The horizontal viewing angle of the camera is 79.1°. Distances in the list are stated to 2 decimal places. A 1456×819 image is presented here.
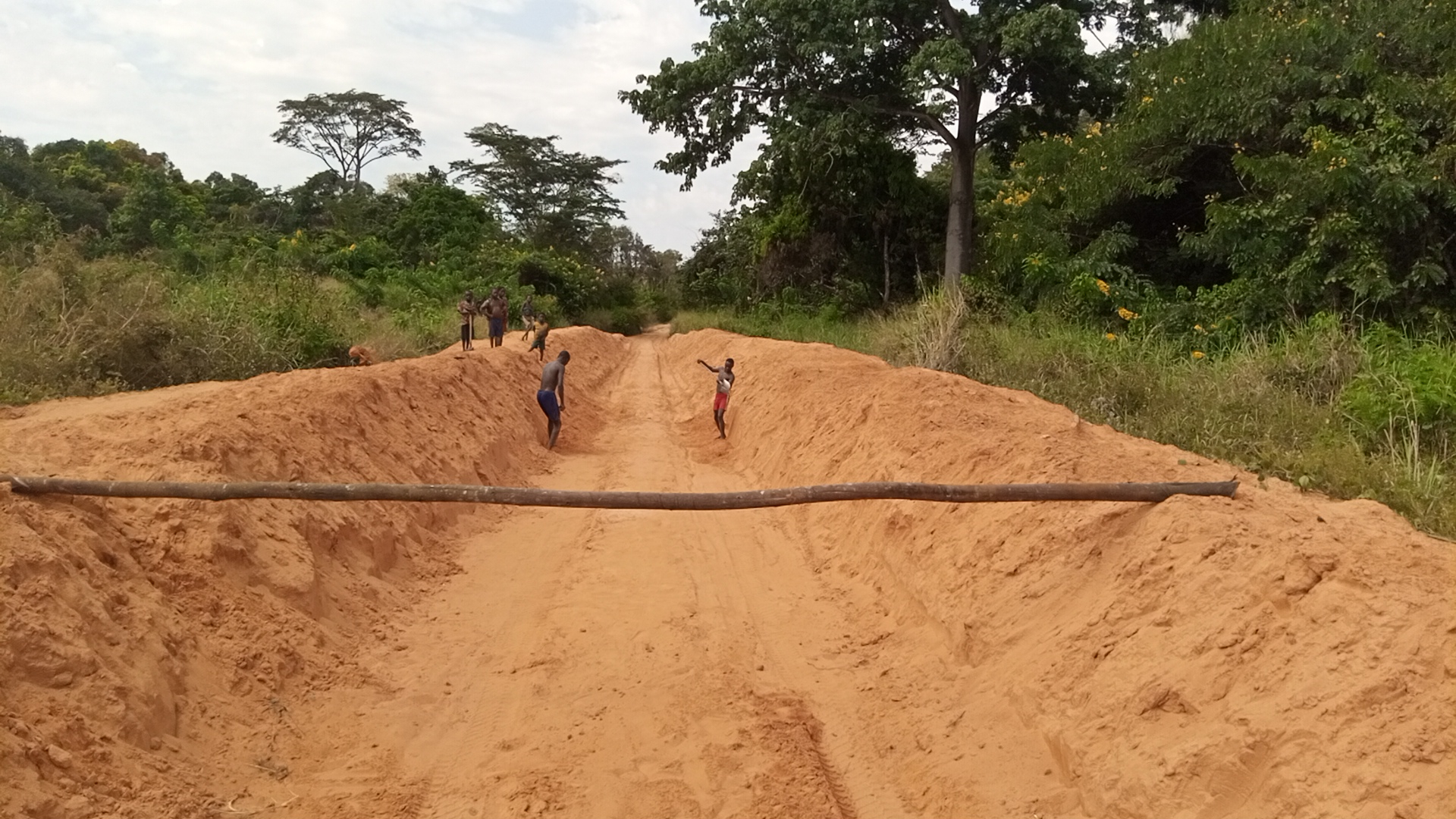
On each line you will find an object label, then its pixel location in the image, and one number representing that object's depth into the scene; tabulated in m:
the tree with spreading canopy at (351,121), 47.97
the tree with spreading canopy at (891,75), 18.06
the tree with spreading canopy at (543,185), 49.62
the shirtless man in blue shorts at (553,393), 12.52
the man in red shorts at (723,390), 13.38
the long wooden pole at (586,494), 4.54
